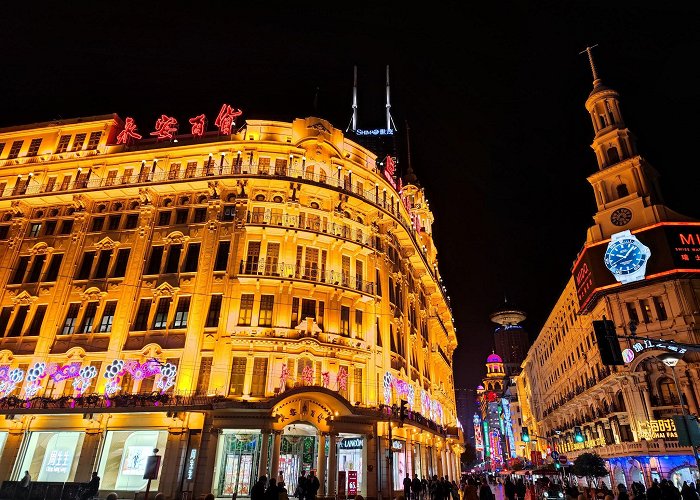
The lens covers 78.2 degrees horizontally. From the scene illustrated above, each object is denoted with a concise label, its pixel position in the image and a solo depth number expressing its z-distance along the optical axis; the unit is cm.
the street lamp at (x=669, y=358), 1348
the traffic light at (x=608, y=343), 1202
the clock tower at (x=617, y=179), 4203
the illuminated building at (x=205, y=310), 2547
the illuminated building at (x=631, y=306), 3484
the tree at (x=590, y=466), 3325
